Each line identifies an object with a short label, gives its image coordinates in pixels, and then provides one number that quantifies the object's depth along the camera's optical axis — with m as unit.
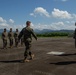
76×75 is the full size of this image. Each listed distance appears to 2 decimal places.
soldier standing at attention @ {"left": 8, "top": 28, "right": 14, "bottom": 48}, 11.60
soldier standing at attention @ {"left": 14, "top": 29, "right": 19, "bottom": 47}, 11.87
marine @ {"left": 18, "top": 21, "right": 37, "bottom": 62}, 6.24
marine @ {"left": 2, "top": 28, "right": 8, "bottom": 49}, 11.15
